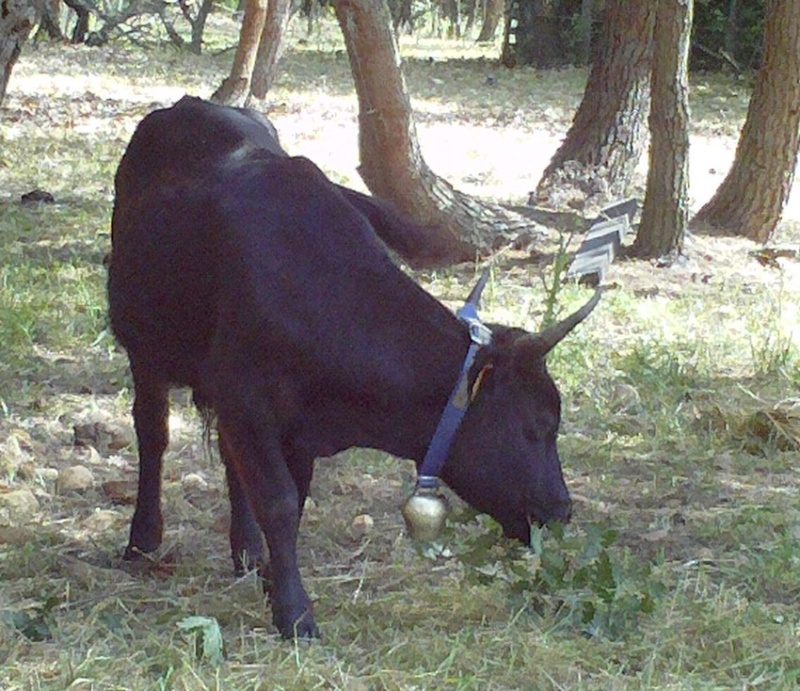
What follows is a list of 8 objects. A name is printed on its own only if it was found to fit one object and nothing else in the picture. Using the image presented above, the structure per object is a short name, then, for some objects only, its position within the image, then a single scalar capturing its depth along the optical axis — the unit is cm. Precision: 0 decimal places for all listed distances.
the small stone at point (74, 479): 1010
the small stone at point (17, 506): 951
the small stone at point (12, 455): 1024
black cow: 758
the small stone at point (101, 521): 960
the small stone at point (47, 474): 1024
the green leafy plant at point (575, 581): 782
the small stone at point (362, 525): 969
